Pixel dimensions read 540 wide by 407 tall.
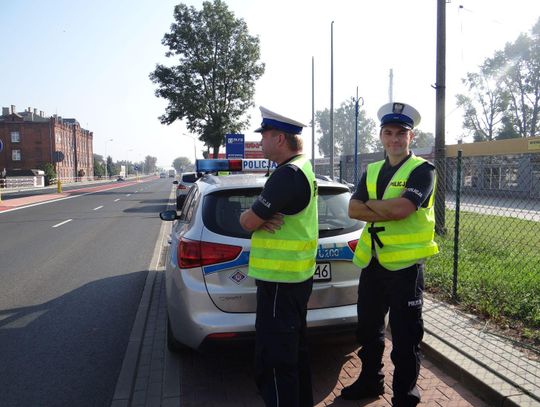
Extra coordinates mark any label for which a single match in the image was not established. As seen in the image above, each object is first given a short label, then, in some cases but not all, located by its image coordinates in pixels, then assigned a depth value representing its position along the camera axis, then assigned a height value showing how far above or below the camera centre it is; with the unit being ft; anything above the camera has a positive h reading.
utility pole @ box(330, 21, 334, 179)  66.74 +13.77
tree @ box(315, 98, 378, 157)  379.55 +38.66
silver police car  10.99 -2.37
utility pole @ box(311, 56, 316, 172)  83.92 +15.97
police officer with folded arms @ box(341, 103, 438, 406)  9.40 -1.37
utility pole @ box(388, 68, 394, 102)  115.52 +23.60
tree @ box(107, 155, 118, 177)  362.12 +8.92
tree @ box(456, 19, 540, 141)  163.25 +33.20
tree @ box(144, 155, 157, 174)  620.90 +20.70
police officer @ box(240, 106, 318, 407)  7.91 -1.45
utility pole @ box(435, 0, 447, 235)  31.86 +6.74
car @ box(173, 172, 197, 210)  62.80 -0.57
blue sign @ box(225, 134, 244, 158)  67.72 +4.83
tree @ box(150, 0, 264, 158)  126.93 +29.77
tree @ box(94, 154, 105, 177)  320.91 +6.09
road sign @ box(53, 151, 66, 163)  143.91 +7.36
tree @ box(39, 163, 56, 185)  198.55 +2.15
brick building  252.83 +21.68
